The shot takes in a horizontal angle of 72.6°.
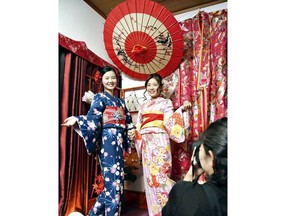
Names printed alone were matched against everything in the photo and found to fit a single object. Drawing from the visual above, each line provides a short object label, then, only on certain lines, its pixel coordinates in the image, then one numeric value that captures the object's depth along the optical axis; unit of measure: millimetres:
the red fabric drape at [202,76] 1623
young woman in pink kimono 1476
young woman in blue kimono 1339
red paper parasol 1533
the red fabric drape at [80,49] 1419
